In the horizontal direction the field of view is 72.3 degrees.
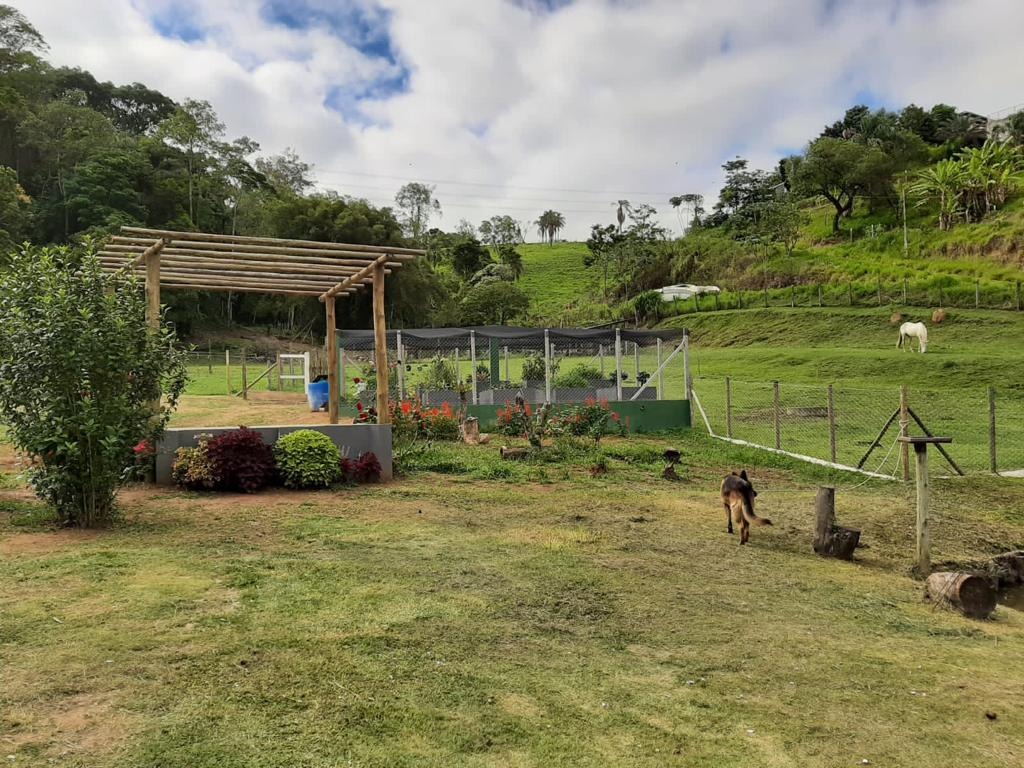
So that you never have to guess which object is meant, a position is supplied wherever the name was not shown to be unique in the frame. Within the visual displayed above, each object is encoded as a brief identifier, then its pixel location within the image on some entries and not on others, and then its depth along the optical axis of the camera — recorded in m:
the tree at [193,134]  51.47
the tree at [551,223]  107.94
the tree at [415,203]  76.44
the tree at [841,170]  46.34
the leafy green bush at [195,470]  8.10
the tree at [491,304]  46.06
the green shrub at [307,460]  8.38
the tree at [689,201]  79.89
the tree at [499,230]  94.00
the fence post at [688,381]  15.53
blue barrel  17.14
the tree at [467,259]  61.94
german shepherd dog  6.59
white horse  21.94
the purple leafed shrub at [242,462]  8.14
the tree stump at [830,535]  6.32
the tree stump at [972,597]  4.93
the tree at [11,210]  33.34
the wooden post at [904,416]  8.77
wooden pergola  8.47
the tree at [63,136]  49.06
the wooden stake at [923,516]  5.80
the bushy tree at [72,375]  5.89
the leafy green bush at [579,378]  17.88
